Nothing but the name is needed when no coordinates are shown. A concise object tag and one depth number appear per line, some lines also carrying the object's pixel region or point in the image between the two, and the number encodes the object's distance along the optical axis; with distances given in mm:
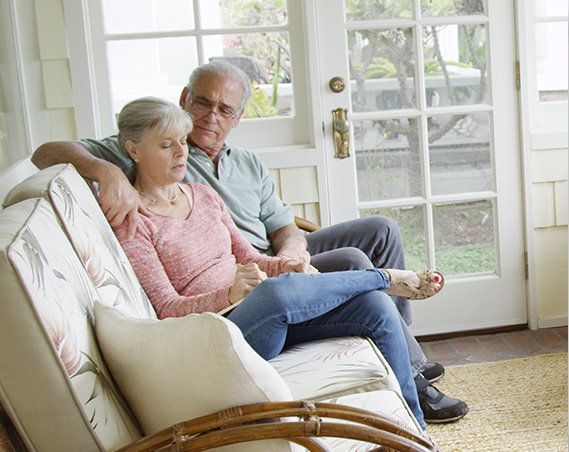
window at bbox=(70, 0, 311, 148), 2938
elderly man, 2326
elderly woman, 1763
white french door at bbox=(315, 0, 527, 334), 3062
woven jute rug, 2234
